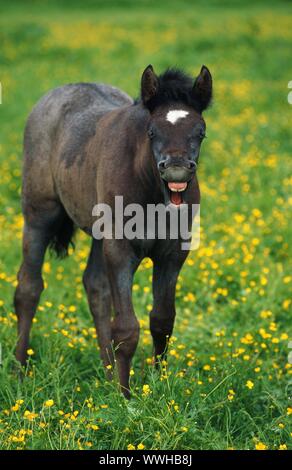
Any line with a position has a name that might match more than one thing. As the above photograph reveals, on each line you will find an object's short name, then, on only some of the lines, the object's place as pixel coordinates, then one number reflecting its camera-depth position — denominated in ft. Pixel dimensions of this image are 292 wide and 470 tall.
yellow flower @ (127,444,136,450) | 25.41
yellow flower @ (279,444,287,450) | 26.37
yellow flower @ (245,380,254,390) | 29.90
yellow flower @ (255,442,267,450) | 25.30
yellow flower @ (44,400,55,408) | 26.68
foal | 27.40
